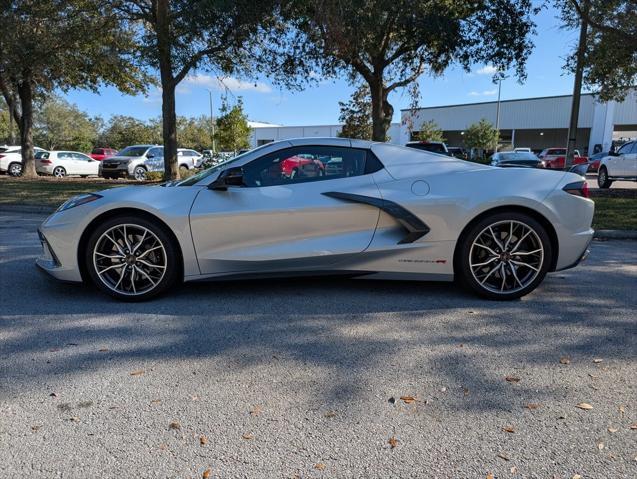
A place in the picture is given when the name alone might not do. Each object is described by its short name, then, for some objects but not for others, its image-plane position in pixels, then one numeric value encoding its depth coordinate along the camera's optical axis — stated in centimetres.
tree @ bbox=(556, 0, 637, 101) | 1266
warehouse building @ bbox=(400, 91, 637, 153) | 5150
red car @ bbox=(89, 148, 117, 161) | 4116
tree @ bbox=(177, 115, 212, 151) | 7638
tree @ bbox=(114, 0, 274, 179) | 1152
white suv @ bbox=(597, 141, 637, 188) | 1683
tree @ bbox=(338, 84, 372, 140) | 3138
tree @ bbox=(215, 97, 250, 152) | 2789
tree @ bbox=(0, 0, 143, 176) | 1465
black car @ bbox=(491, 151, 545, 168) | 1902
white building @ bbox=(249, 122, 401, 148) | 7599
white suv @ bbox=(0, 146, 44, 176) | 2398
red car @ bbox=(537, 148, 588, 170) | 3525
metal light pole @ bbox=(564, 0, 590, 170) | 1195
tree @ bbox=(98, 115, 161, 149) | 6994
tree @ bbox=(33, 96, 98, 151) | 7644
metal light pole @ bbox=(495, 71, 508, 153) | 1498
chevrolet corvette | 422
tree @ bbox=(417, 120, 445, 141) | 5325
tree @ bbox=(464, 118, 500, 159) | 5312
